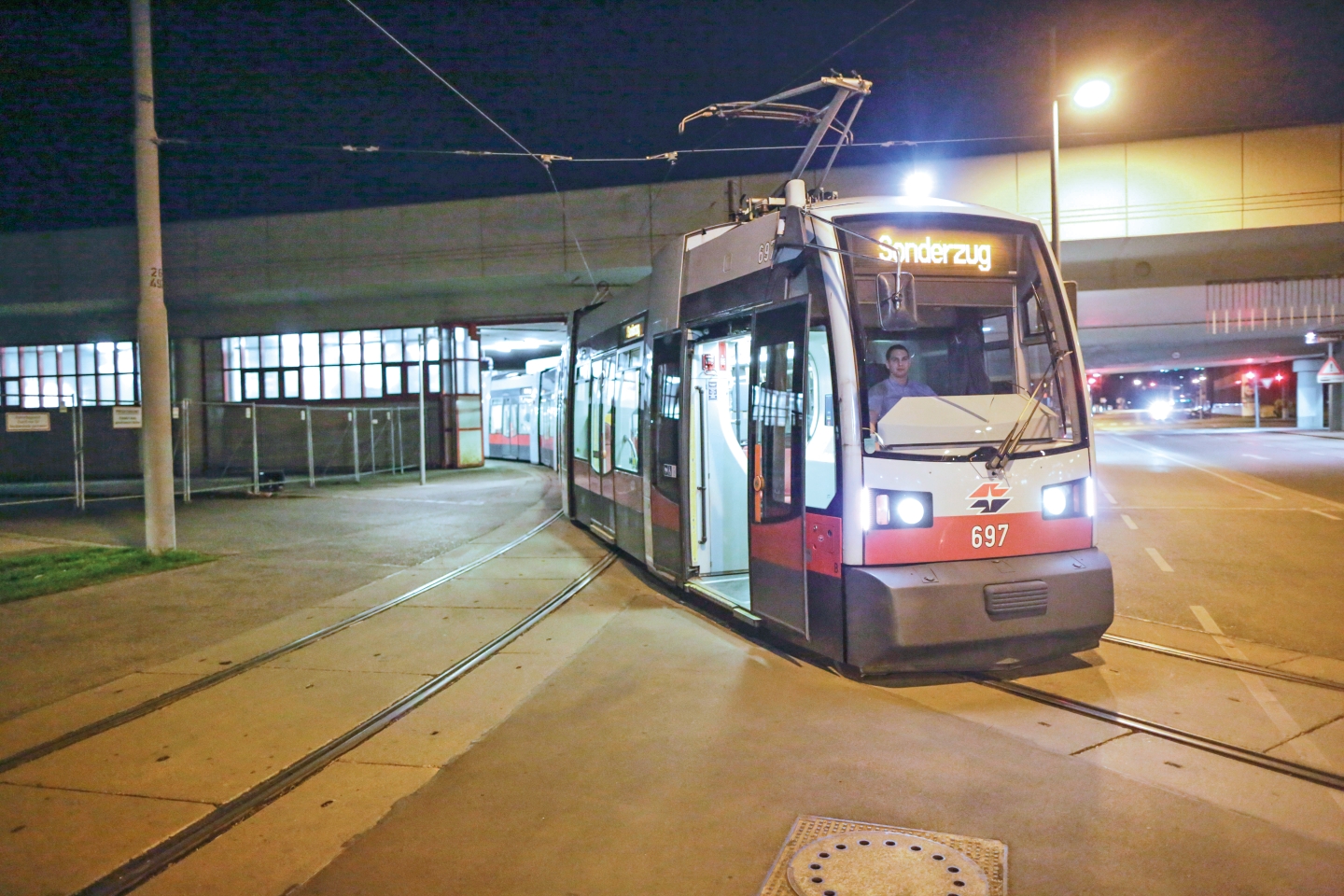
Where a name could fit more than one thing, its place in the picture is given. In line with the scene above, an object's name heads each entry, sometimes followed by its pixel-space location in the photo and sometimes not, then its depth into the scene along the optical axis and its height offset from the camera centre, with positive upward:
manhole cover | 3.72 -1.90
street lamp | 13.17 +4.40
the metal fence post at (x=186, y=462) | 18.85 -0.89
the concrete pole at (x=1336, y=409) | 46.81 -0.43
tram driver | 6.25 +0.13
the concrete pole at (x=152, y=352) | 12.33 +0.93
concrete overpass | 19.80 +4.17
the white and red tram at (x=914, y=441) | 6.10 -0.23
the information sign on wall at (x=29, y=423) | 17.47 +0.02
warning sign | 39.69 +1.15
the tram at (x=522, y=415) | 28.11 +0.00
